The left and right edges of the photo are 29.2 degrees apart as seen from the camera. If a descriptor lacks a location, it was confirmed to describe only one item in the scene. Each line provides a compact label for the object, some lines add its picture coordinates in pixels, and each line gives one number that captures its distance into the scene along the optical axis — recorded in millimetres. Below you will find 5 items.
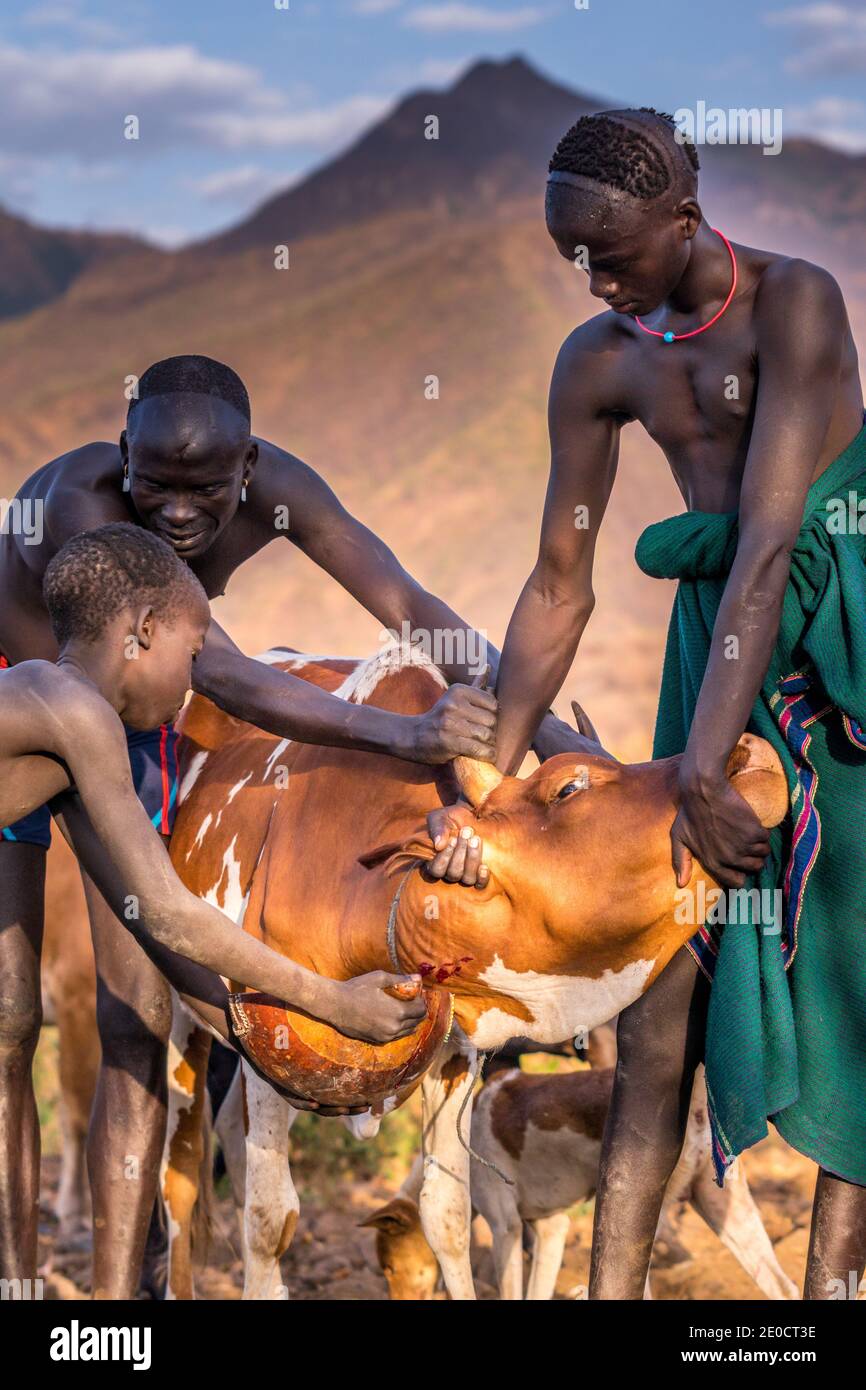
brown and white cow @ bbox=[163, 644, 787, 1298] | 3115
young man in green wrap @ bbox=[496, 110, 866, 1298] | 3156
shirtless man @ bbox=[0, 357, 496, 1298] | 3820
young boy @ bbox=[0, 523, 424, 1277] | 3111
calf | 4531
